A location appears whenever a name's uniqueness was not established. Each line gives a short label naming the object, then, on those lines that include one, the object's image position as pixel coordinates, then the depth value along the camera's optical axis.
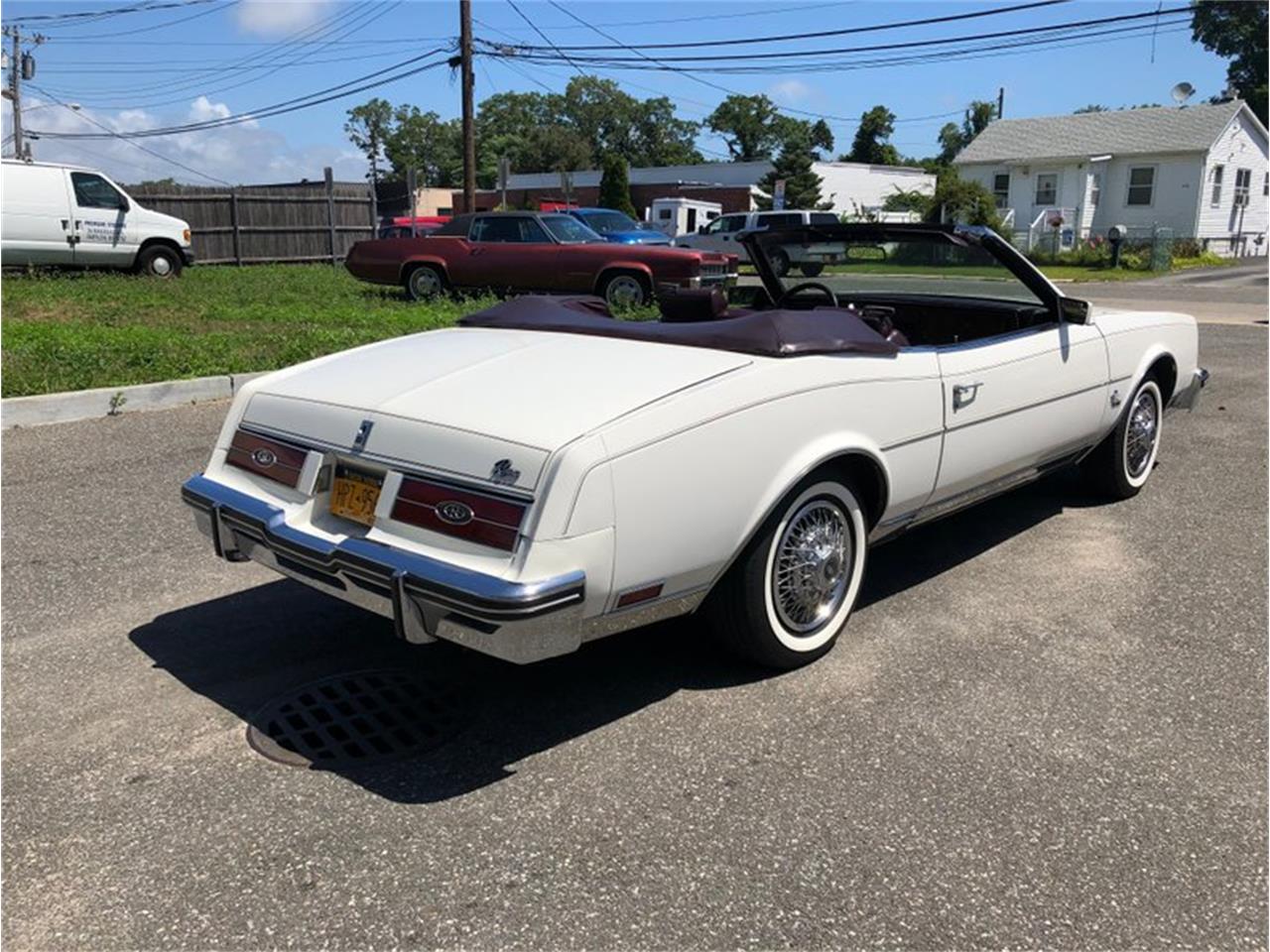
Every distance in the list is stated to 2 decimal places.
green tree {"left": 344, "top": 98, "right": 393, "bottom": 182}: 123.75
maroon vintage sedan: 13.58
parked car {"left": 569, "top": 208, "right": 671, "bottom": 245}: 17.30
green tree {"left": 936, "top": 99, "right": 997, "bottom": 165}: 92.46
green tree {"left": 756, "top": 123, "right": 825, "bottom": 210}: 48.69
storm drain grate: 3.09
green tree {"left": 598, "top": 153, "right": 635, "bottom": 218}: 48.19
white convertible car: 2.81
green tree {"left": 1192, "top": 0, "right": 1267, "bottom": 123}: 62.67
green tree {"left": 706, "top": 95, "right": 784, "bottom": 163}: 110.00
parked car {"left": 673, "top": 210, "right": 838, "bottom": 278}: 25.38
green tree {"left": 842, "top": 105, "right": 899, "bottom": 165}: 76.88
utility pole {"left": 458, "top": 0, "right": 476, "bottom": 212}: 23.61
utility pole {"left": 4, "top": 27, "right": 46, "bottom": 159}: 47.03
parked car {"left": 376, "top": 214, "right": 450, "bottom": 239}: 29.08
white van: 15.57
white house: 36.16
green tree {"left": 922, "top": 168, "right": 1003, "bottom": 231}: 32.84
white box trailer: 38.75
